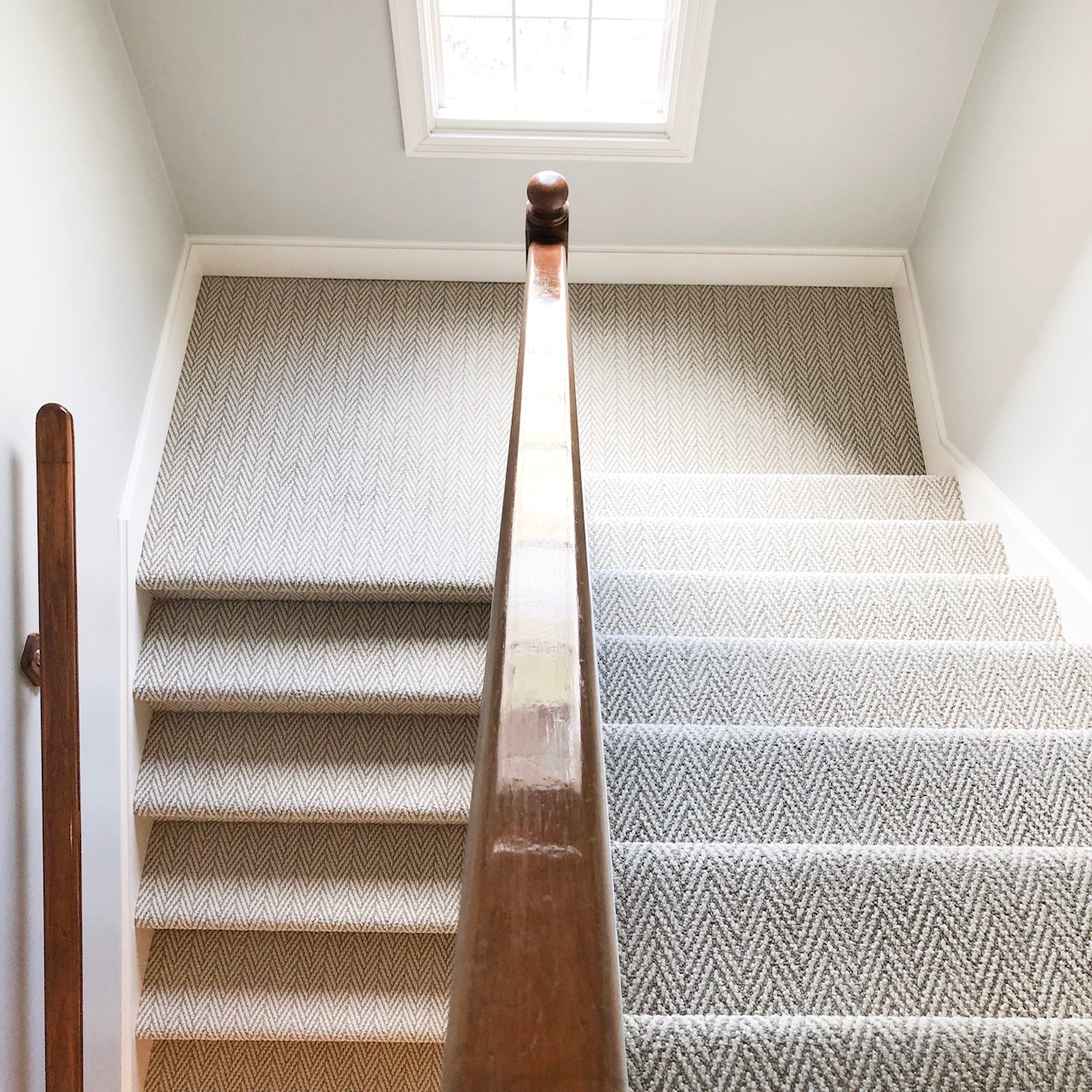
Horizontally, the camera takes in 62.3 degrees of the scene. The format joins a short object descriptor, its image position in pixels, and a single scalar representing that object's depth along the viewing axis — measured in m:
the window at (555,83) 2.59
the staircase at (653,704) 1.07
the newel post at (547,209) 1.67
